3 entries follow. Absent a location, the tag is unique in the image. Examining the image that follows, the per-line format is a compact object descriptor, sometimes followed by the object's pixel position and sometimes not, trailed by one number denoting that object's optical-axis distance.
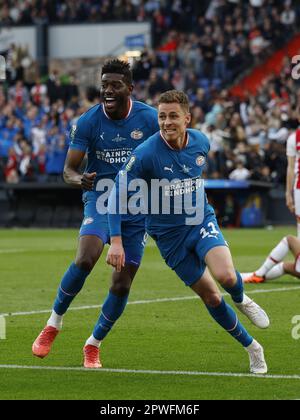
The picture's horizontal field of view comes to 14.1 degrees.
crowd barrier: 30.05
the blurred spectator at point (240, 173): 29.84
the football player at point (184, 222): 9.10
